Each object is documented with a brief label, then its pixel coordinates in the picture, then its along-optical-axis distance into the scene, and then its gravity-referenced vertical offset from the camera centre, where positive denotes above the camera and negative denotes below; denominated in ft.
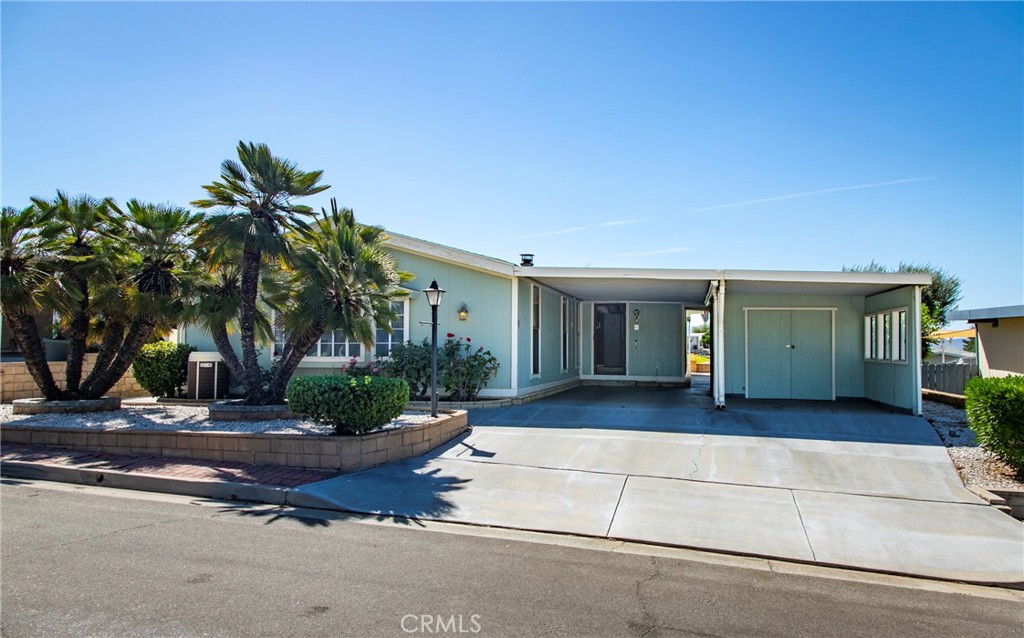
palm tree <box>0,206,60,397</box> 31.27 +3.91
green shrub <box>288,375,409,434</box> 25.40 -2.40
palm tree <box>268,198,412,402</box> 31.01 +2.82
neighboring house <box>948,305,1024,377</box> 45.06 +0.47
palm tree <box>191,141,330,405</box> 30.68 +6.36
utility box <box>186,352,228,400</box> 43.65 -2.28
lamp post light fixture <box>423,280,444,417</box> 31.45 +0.91
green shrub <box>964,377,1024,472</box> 22.61 -2.77
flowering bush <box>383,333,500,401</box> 40.27 -1.64
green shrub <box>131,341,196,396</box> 44.29 -1.89
